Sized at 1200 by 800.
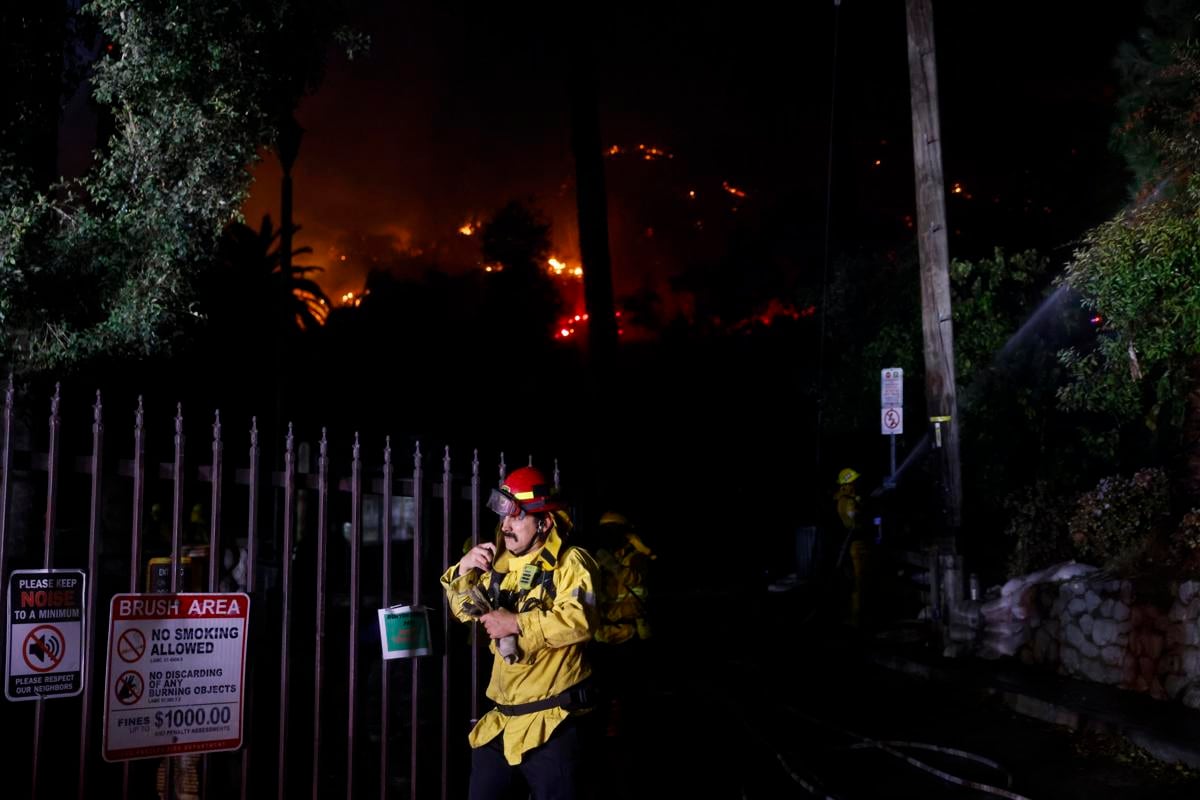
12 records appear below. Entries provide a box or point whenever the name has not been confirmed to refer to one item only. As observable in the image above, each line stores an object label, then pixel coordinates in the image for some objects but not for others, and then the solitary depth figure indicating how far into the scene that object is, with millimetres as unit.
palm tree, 28141
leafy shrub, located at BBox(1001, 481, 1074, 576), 12836
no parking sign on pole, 14016
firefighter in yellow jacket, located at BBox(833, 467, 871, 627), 15523
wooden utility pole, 13367
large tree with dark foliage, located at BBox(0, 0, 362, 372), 7191
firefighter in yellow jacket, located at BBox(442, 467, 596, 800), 4852
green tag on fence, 5676
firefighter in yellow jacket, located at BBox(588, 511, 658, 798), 7295
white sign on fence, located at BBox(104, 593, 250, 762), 5012
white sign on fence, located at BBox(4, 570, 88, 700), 4848
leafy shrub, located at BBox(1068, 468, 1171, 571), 11258
